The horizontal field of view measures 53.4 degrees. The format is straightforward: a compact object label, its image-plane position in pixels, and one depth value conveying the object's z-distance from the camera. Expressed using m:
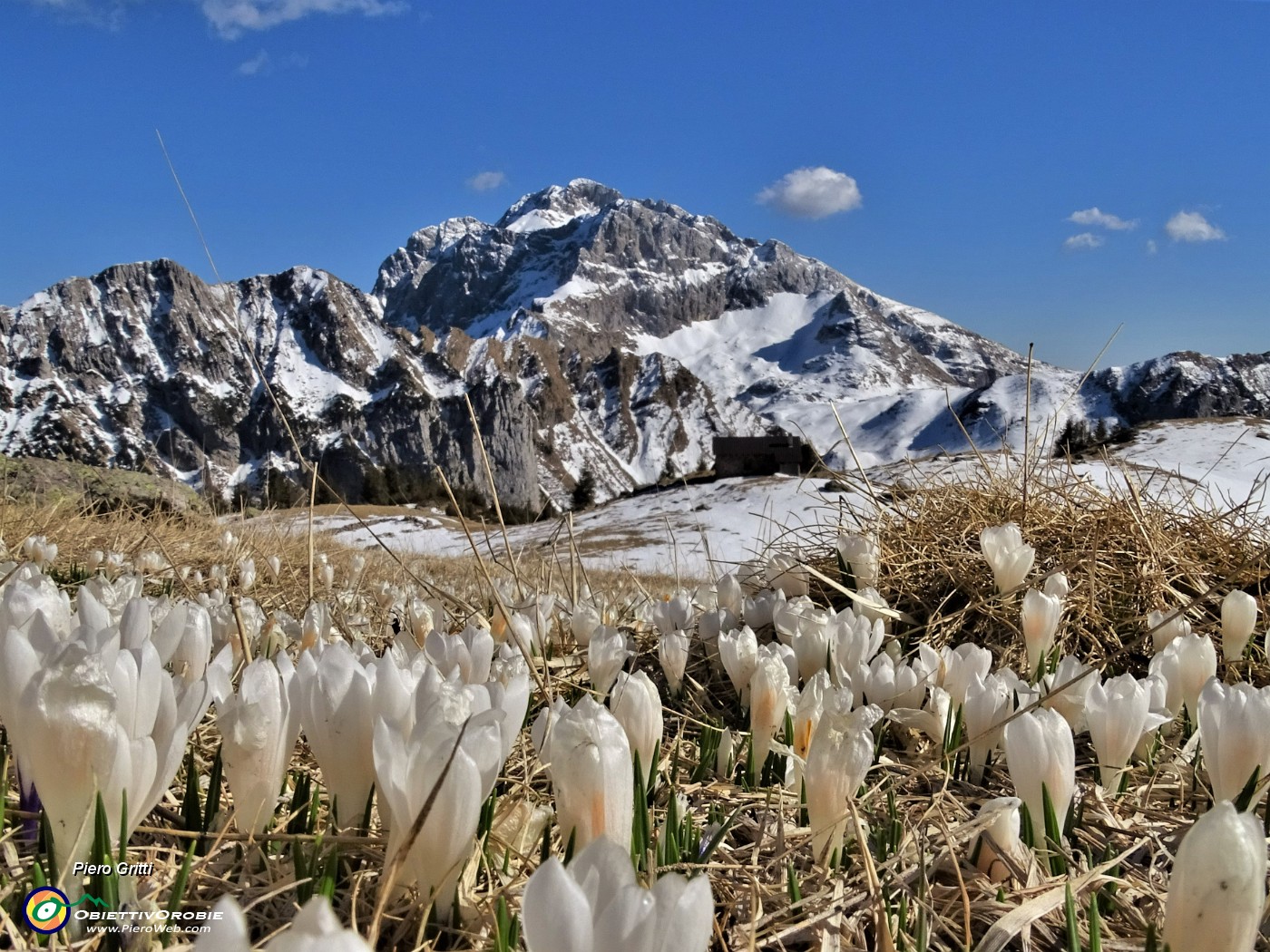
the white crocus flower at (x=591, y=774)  0.23
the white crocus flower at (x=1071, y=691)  0.36
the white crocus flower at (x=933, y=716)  0.36
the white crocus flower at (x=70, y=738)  0.22
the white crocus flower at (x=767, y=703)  0.34
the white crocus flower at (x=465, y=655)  0.33
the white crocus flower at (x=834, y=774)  0.27
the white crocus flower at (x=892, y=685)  0.38
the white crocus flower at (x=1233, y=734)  0.29
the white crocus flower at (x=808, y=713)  0.32
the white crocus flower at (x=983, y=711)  0.34
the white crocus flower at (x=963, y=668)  0.37
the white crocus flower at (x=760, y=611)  0.52
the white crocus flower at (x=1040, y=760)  0.28
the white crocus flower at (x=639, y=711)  0.29
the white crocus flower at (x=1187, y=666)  0.38
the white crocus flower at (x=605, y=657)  0.39
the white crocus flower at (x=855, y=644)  0.41
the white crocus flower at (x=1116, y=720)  0.32
